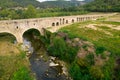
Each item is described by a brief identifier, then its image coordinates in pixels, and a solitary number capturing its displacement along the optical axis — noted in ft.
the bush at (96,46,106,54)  46.78
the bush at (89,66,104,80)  41.90
